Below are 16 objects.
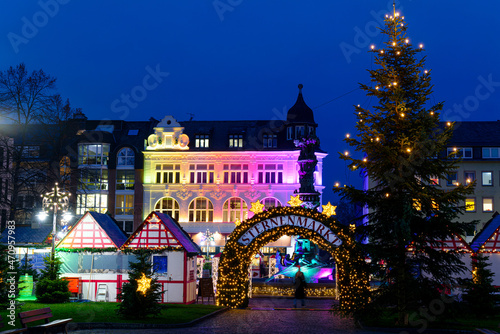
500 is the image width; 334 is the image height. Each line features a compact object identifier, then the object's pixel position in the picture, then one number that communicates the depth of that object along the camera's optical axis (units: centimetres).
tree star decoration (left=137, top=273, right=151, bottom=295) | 2334
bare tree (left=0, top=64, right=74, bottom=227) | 4500
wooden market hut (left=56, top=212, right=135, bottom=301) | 3238
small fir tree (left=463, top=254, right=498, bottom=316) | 2555
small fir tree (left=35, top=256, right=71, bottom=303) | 2950
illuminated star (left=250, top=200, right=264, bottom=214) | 3001
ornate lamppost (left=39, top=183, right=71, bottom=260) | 3096
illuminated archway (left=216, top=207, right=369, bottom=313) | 2872
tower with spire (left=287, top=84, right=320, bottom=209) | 3697
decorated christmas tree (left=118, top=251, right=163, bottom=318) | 2342
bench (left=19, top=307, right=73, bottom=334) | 1703
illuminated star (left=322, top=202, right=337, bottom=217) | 2937
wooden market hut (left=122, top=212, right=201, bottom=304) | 3169
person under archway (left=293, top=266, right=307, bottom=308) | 3038
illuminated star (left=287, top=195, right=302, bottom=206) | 3071
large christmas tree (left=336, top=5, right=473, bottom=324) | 2177
